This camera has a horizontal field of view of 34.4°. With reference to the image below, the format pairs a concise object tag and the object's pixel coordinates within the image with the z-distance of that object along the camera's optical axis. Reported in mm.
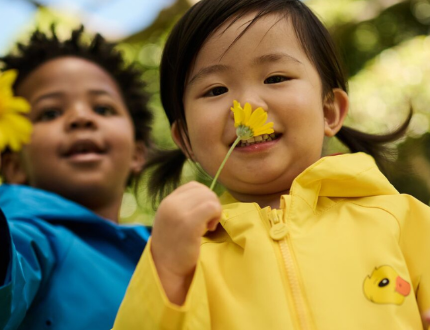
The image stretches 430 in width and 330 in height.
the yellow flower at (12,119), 610
